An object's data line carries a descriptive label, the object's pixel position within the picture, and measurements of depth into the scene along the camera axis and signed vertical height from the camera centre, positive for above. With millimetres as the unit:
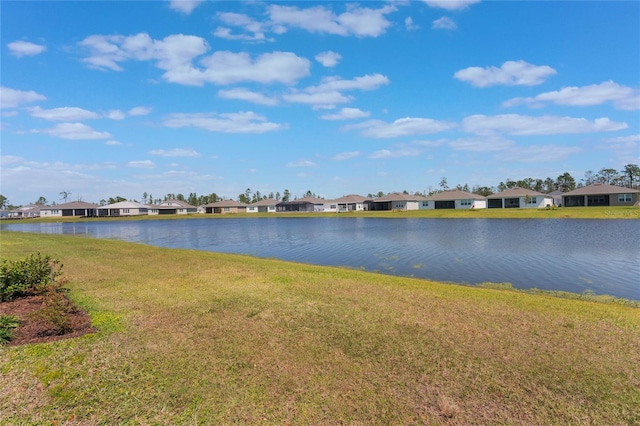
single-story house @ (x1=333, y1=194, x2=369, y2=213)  95894 +825
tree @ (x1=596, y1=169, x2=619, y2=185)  109812 +6949
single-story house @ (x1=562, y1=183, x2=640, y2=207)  60594 +358
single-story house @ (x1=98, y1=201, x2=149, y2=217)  99625 +1621
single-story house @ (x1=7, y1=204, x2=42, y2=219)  117006 +1940
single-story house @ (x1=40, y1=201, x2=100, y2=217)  101250 +1965
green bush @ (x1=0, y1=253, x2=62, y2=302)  9164 -1648
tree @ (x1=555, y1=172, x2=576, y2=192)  109175 +5426
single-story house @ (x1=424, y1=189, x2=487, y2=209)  74062 +560
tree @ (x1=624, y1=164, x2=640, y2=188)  102250 +7068
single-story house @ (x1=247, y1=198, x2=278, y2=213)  112688 +1028
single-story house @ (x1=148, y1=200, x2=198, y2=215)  106750 +1591
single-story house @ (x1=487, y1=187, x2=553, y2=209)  68312 +341
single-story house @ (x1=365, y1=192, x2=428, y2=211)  81381 +780
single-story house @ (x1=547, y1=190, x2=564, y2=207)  81456 +164
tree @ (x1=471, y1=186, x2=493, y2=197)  105162 +3464
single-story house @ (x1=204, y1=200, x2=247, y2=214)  112188 +1271
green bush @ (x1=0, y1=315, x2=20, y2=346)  6352 -2061
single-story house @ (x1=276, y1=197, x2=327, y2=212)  100750 +1051
